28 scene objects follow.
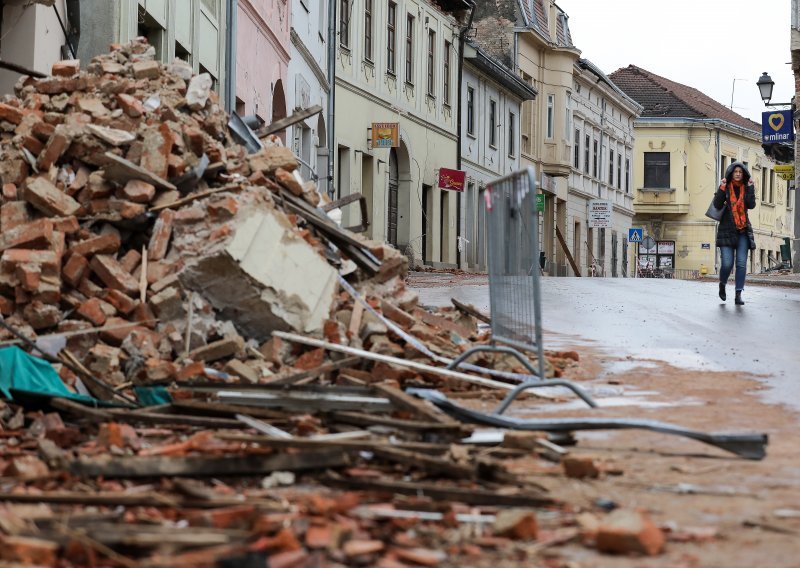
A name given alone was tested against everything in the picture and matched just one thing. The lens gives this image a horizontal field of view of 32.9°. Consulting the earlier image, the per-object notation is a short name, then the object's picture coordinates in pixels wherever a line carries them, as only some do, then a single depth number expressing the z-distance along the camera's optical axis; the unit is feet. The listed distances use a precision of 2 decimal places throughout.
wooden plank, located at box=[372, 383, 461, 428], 19.74
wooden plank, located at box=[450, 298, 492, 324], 36.68
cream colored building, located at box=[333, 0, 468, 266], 111.96
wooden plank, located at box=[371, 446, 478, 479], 15.93
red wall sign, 132.87
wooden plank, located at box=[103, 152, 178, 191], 30.07
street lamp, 136.05
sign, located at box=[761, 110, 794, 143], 140.97
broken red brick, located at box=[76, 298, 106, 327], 27.45
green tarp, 23.76
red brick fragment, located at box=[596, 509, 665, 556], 12.45
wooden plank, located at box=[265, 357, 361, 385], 25.71
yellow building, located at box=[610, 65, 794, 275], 252.62
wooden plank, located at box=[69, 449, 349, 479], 15.72
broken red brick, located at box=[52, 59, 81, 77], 34.68
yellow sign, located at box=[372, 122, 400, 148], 112.47
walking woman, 59.67
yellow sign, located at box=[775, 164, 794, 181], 155.22
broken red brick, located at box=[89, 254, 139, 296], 28.19
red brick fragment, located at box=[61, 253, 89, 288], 28.19
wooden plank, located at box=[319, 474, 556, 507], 14.46
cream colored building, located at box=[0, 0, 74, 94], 45.82
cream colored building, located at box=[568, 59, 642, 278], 200.64
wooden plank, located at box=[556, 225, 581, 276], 185.80
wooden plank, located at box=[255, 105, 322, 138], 43.42
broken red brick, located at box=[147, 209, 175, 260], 29.22
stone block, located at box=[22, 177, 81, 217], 29.55
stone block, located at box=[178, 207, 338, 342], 28.25
